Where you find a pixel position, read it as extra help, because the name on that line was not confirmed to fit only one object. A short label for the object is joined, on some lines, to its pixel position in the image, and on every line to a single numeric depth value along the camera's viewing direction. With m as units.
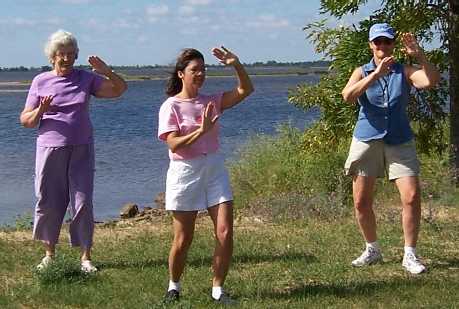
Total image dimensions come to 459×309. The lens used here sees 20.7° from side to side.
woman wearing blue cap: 9.14
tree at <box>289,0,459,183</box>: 16.64
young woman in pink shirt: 8.07
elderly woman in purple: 9.48
